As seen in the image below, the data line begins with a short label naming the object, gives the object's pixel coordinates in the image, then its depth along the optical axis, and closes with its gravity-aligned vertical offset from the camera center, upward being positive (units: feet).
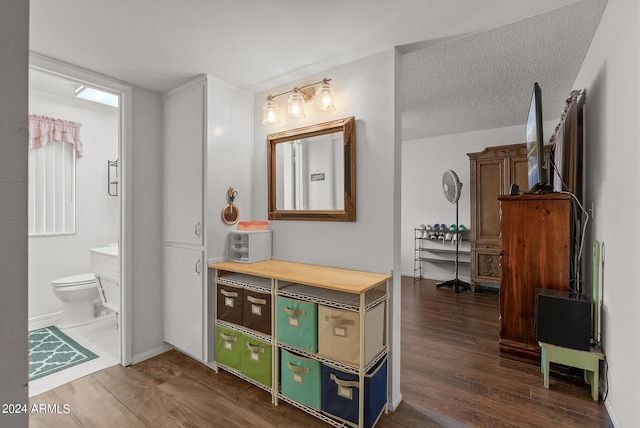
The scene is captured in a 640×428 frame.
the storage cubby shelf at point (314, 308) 5.54 -1.92
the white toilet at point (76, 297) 10.24 -2.84
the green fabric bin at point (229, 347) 7.30 -3.24
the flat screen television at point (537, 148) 7.64 +1.77
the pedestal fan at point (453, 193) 15.60 +1.10
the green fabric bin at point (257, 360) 6.73 -3.29
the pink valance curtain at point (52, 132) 10.58 +2.93
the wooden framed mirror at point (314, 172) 7.11 +1.06
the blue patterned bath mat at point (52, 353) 7.93 -3.95
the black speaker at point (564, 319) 6.74 -2.38
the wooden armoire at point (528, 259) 7.83 -1.18
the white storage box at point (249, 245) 7.91 -0.84
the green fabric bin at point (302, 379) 6.00 -3.32
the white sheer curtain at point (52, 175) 10.66 +1.40
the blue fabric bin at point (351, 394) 5.51 -3.33
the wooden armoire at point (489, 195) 14.15 +0.92
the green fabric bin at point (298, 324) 6.05 -2.22
